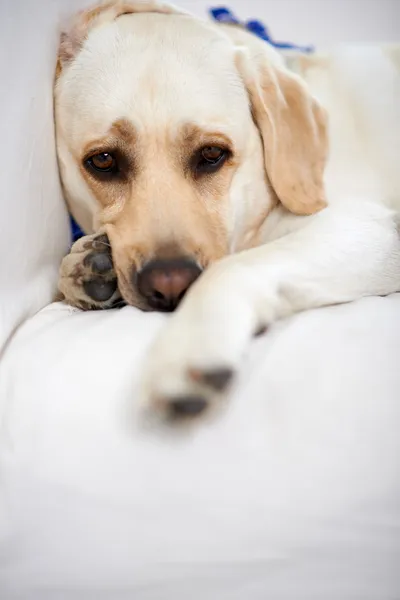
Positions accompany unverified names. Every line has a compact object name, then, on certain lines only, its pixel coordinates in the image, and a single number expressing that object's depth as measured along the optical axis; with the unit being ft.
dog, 2.11
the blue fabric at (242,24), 2.63
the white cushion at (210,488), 1.80
